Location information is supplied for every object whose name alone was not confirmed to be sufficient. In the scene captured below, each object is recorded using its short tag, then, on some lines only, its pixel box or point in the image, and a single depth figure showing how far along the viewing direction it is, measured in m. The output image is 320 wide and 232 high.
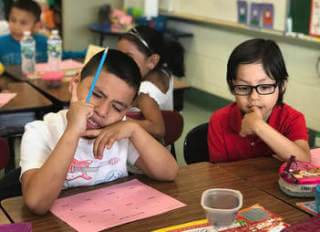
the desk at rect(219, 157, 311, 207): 1.46
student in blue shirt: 3.79
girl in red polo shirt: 1.70
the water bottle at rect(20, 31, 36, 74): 3.28
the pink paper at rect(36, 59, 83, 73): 3.41
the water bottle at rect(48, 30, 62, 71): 3.33
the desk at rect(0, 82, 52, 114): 2.45
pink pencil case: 1.41
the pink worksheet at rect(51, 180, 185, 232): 1.25
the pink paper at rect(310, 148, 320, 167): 1.74
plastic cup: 1.08
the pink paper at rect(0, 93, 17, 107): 2.52
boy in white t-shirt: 1.44
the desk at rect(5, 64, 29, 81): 3.18
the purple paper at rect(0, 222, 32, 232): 1.13
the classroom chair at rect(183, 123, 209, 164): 1.98
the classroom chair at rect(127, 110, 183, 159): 2.50
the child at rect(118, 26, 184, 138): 2.50
